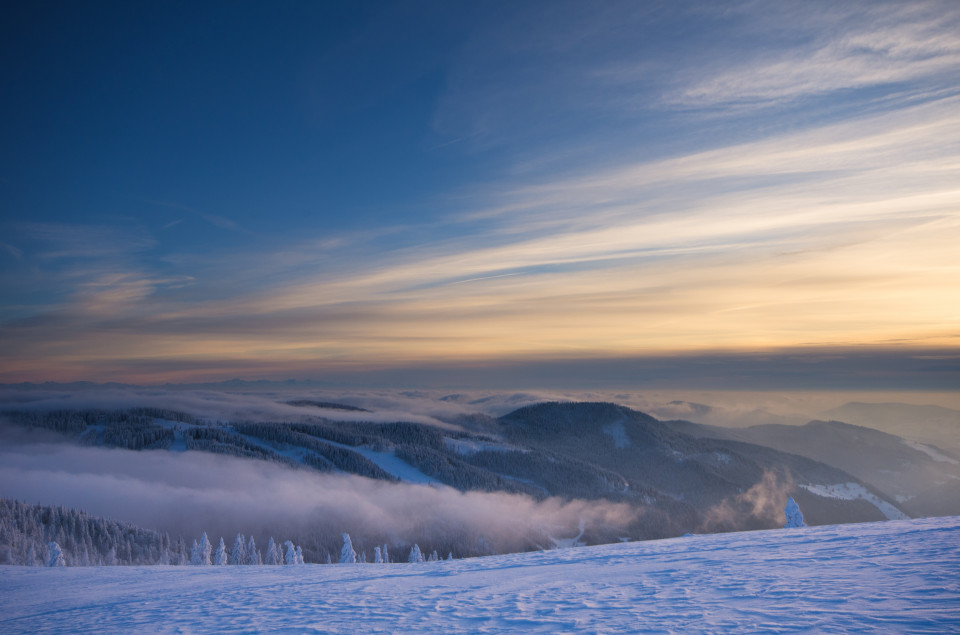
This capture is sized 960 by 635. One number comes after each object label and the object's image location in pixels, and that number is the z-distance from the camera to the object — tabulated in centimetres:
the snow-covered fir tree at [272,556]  9738
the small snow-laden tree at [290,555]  8644
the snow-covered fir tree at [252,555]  9709
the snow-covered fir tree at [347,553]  7775
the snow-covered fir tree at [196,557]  9224
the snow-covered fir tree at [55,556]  7438
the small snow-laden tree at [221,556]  8719
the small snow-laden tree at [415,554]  10475
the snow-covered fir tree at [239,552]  9397
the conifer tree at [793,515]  4877
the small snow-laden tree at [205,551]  9050
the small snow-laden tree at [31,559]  8654
